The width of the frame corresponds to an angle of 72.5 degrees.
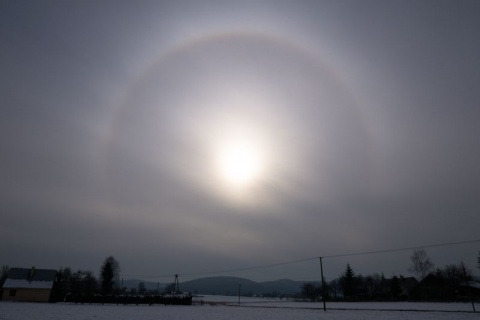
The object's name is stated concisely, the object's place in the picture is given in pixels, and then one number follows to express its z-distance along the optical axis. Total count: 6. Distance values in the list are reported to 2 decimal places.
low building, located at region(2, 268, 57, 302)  70.94
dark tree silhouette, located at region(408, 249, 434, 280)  104.79
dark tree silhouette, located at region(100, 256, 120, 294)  106.94
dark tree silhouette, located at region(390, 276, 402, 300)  96.44
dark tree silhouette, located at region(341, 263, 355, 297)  108.16
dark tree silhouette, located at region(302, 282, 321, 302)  143.59
